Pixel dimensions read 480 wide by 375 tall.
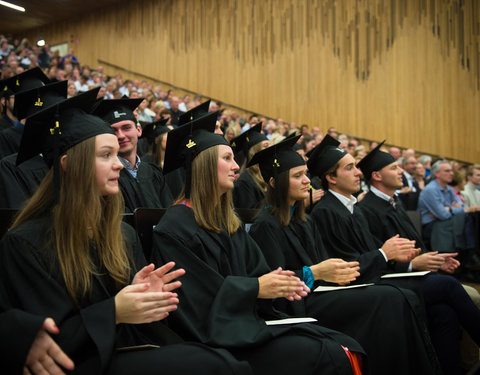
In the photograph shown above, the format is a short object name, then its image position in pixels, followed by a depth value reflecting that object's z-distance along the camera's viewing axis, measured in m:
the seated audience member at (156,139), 5.00
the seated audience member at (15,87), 4.40
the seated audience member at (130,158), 3.76
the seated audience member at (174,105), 10.92
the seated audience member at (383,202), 4.52
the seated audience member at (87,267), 1.81
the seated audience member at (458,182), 8.09
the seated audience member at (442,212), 6.96
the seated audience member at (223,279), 2.25
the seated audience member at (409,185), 7.88
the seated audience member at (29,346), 1.63
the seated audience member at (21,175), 3.34
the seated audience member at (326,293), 3.10
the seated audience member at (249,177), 5.07
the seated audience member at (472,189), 7.92
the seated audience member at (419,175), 9.20
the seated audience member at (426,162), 10.84
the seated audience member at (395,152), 10.62
